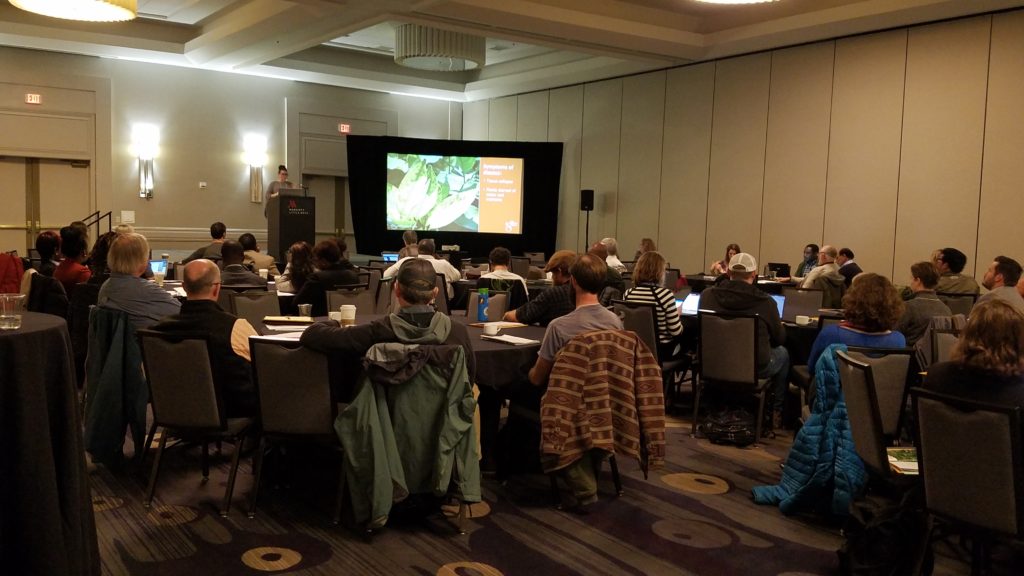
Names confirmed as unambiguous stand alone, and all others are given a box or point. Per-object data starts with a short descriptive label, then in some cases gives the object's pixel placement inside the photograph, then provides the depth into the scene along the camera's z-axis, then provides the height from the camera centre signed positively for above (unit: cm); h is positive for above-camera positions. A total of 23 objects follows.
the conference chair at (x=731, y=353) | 552 -85
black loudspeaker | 1529 +45
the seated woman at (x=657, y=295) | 611 -52
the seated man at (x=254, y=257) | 893 -48
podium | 1288 -12
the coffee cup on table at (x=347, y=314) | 451 -53
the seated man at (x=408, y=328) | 369 -50
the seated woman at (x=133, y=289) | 469 -45
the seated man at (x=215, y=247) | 914 -40
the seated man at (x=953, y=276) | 790 -41
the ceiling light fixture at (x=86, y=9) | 631 +161
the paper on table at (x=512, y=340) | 447 -65
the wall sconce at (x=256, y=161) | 1566 +99
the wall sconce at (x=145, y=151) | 1452 +103
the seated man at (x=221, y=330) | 407 -58
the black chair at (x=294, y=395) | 380 -83
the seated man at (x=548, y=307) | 516 -53
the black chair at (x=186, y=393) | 392 -87
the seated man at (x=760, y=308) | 562 -55
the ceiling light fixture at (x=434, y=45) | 1266 +269
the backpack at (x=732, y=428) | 566 -137
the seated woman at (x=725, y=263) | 1110 -51
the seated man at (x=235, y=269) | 662 -46
